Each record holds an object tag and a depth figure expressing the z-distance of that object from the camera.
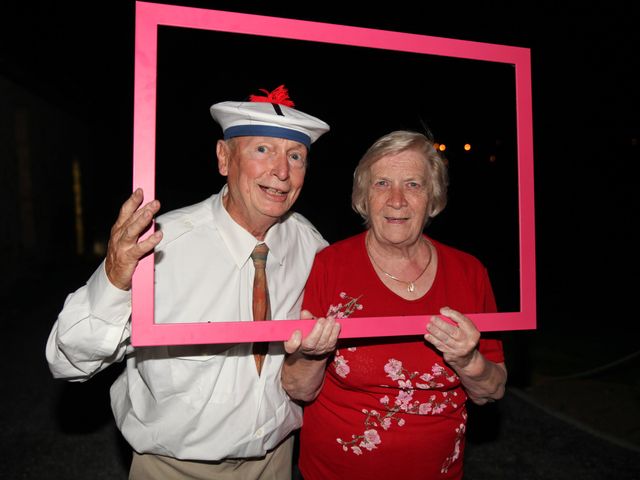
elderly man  1.37
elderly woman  1.57
